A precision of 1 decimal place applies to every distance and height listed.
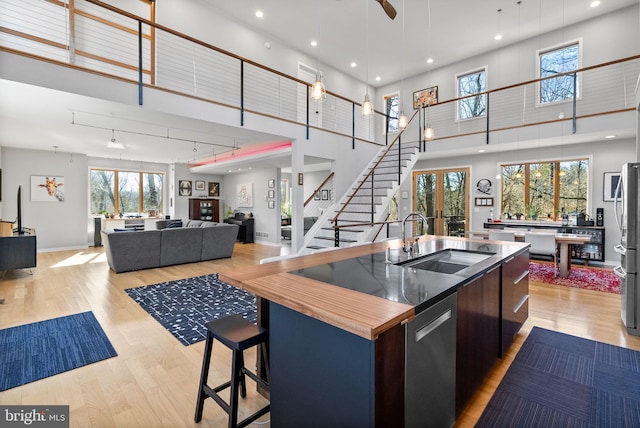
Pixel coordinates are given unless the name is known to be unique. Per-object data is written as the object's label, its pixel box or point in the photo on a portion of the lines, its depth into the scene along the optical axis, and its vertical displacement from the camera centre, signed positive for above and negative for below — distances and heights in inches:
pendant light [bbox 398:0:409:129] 176.9 +160.2
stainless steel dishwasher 53.2 -30.6
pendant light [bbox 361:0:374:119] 154.8 +52.7
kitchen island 46.7 -24.1
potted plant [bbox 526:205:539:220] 293.1 -2.1
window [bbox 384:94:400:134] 400.8 +137.3
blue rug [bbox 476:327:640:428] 77.2 -52.8
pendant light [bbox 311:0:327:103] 145.5 +58.3
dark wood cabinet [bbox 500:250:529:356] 99.1 -31.0
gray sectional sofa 227.6 -32.0
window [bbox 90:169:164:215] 390.9 +22.0
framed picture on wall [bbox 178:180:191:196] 437.1 +29.8
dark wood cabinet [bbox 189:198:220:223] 446.3 -1.9
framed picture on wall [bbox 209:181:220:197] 473.4 +30.0
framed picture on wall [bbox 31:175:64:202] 319.0 +20.0
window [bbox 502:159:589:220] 274.2 +21.2
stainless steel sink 100.4 -18.1
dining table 208.4 -27.2
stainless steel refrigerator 124.5 -15.6
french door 339.9 +13.1
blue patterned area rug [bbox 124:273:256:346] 132.5 -51.6
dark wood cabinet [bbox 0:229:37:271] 206.5 -31.4
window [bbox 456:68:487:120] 327.9 +132.7
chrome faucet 106.5 -14.1
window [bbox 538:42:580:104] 273.3 +132.4
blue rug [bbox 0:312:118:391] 97.6 -52.9
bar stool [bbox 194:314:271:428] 65.0 -32.2
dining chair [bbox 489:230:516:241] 223.6 -19.4
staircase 241.4 +4.4
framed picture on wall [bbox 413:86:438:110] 362.9 +138.1
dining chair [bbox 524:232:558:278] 213.8 -24.0
